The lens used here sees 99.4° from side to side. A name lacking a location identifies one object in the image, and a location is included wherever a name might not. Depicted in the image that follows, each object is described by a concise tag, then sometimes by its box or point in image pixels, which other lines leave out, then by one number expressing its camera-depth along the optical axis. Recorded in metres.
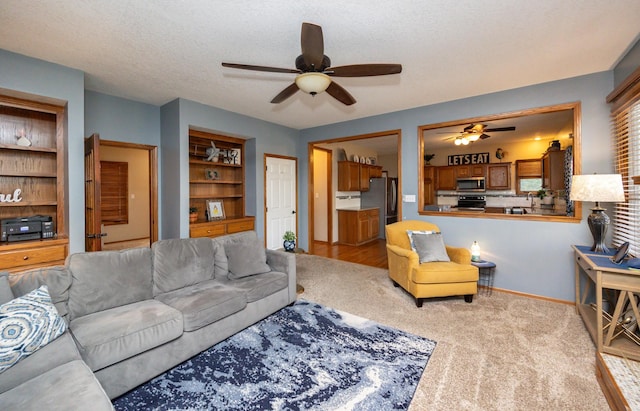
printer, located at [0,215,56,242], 2.64
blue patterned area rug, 1.70
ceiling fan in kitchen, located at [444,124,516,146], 4.39
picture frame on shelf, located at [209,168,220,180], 4.93
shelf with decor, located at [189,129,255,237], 4.57
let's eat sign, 7.24
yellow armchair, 3.06
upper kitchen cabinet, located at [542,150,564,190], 5.05
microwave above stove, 7.07
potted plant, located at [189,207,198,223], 4.36
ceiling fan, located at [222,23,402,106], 2.06
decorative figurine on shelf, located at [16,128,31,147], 2.89
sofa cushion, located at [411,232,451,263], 3.37
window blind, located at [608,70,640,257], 2.44
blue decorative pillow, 1.37
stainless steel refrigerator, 7.25
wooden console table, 2.01
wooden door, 2.70
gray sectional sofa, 1.31
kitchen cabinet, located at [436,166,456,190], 7.55
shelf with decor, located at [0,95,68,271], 2.65
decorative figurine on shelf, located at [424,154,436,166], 7.87
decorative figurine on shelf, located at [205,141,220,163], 4.70
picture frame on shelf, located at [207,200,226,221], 4.82
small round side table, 3.66
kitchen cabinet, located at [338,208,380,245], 6.55
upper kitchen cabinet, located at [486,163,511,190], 6.90
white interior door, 5.31
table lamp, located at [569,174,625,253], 2.40
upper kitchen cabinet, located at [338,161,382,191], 6.67
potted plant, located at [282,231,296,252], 3.55
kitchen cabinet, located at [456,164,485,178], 7.13
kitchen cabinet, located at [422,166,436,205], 7.76
